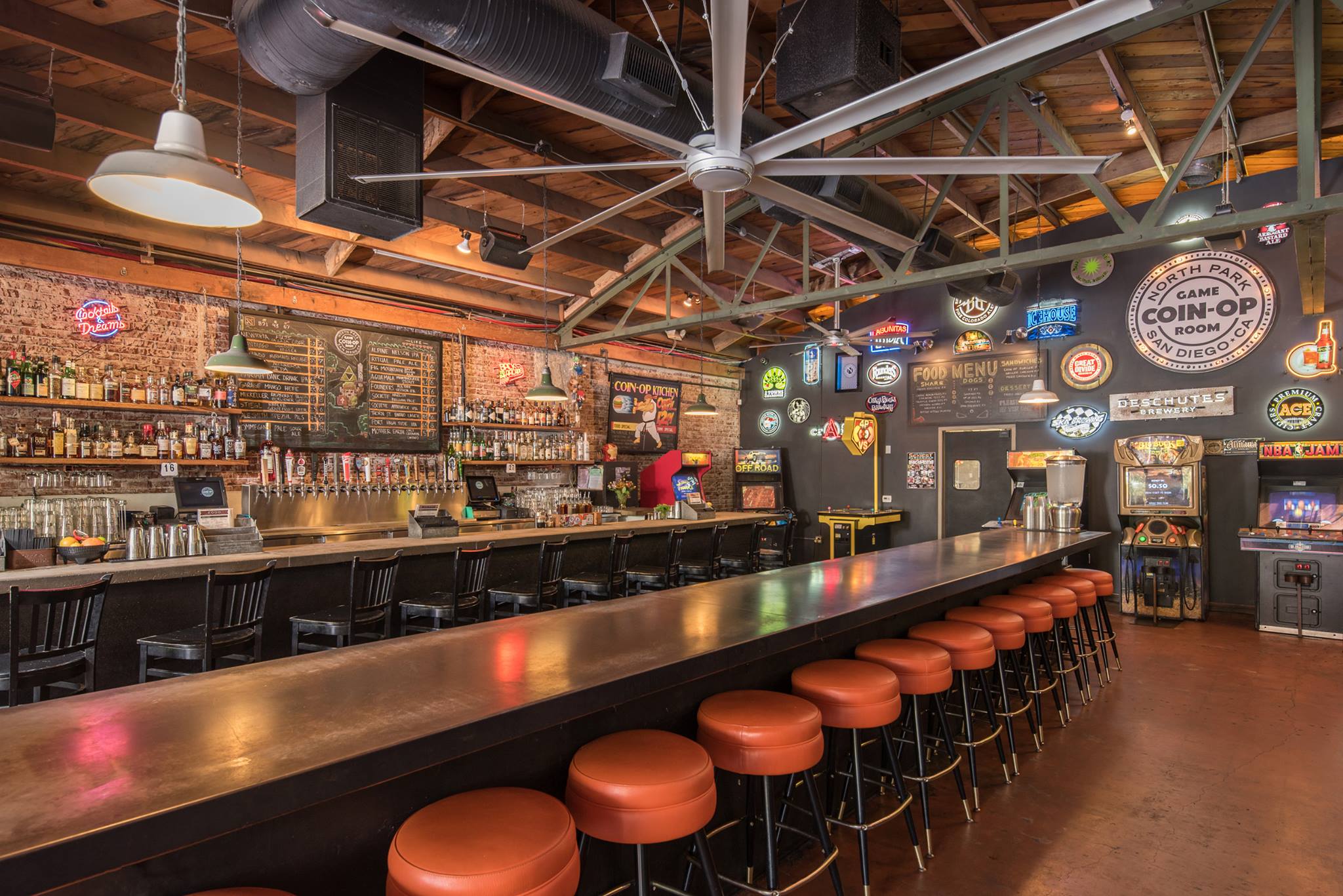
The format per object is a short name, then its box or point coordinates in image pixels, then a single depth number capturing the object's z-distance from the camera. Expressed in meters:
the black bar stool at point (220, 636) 3.07
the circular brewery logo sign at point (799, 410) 10.77
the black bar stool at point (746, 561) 6.30
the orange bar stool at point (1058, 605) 4.23
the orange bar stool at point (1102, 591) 5.02
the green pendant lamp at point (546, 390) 6.22
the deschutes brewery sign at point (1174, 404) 7.21
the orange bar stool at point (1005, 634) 3.46
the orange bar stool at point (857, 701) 2.31
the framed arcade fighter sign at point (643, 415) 9.78
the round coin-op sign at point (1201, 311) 7.06
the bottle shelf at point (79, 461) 4.95
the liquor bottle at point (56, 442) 5.12
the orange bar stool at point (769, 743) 1.94
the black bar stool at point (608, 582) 4.87
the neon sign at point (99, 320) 5.50
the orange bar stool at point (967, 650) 3.04
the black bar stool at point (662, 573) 5.22
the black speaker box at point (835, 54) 3.52
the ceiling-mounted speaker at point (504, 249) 5.59
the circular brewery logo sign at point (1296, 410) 6.75
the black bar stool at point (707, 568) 5.80
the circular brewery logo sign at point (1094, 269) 7.91
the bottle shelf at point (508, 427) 7.93
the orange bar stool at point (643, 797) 1.59
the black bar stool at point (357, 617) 3.56
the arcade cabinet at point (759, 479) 10.55
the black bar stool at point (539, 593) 4.46
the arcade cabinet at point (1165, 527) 6.75
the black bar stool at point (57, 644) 2.64
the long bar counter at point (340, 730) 1.05
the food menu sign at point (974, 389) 8.55
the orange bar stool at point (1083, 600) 4.66
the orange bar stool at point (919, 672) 2.69
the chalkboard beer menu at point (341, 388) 6.49
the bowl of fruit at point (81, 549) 3.92
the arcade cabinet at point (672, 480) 9.58
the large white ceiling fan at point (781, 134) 2.00
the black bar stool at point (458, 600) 3.98
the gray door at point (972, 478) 8.80
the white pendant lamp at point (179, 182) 2.24
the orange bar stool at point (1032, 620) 3.83
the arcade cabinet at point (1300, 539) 6.14
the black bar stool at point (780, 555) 6.36
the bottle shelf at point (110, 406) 5.03
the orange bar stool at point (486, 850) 1.24
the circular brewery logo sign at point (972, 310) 8.89
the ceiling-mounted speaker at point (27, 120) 3.52
